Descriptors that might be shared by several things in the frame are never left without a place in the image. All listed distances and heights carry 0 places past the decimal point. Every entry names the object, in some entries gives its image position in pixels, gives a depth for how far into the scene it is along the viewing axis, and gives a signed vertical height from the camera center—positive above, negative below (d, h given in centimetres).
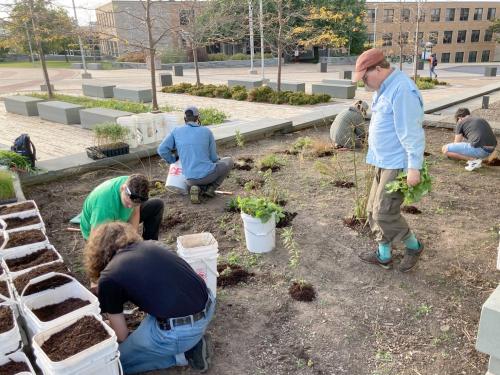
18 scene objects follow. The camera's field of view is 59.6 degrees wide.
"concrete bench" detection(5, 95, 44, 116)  1284 -148
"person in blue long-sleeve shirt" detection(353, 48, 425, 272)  331 -77
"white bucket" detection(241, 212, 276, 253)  414 -173
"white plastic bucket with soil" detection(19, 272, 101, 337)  256 -150
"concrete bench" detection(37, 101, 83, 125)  1136 -152
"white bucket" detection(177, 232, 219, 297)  338 -152
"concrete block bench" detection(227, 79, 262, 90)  1786 -144
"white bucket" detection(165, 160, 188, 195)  568 -162
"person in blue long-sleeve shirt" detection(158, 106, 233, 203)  531 -126
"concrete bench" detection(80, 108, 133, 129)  982 -142
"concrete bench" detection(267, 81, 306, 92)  1658 -150
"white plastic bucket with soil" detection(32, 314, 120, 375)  223 -153
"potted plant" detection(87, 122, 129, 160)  709 -148
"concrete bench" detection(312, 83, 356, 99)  1521 -157
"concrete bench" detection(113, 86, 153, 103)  1513 -148
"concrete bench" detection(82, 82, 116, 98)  1639 -142
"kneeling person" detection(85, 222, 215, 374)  252 -139
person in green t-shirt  313 -109
